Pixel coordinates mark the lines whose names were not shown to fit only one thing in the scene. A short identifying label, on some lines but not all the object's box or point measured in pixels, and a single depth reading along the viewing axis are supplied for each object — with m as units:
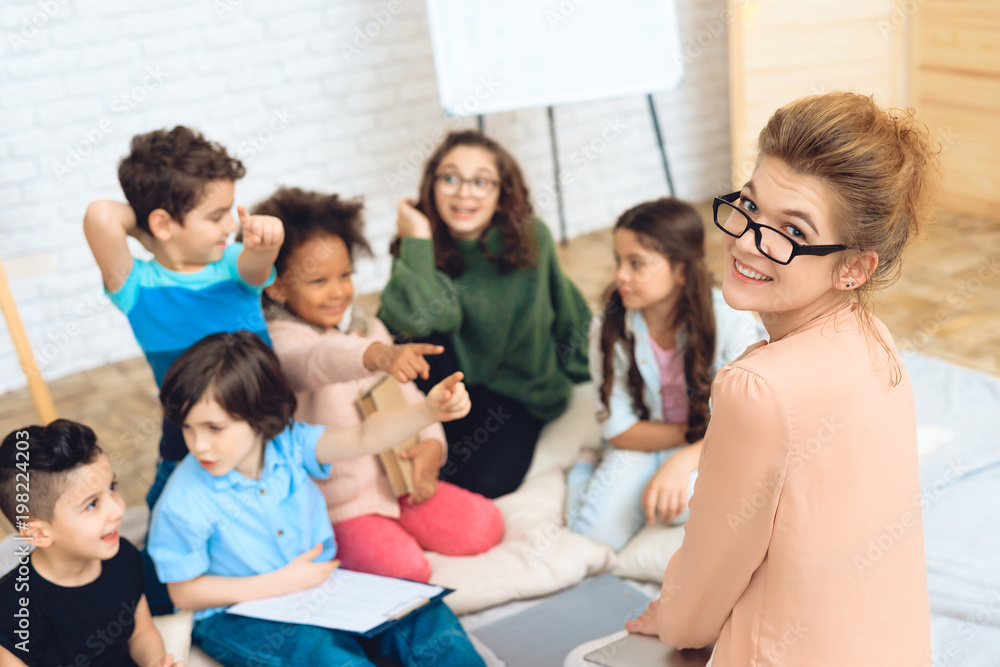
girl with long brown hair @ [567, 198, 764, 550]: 1.70
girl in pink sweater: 1.64
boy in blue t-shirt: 1.57
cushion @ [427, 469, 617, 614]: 1.62
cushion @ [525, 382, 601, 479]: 2.04
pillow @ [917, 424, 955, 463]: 1.78
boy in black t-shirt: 1.21
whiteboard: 2.89
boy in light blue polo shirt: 1.38
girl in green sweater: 1.95
